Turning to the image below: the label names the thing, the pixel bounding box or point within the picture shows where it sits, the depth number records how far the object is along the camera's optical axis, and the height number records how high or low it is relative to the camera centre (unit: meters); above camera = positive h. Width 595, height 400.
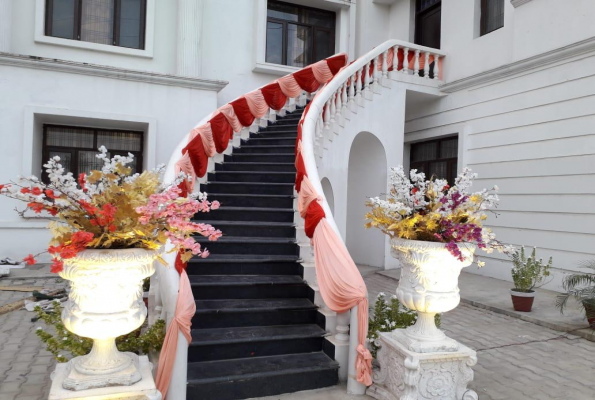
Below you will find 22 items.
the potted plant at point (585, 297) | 4.70 -1.09
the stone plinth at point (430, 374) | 2.76 -1.24
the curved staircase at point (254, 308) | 3.11 -1.06
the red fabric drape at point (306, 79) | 9.13 +2.73
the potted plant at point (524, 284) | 5.38 -1.09
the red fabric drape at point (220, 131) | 6.39 +1.01
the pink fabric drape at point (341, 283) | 3.08 -0.71
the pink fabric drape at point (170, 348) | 2.64 -1.05
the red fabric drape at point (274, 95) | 8.27 +2.11
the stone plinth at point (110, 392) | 2.02 -1.06
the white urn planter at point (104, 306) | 2.01 -0.62
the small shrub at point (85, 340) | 2.71 -1.09
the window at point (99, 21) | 8.16 +3.54
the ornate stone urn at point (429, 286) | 2.77 -0.61
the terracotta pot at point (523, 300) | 5.36 -1.30
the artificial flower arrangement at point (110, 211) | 1.93 -0.11
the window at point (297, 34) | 10.52 +4.45
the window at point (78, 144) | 8.01 +0.90
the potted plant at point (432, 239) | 2.74 -0.27
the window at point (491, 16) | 8.16 +3.96
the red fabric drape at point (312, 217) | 3.71 -0.19
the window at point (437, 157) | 9.12 +1.09
